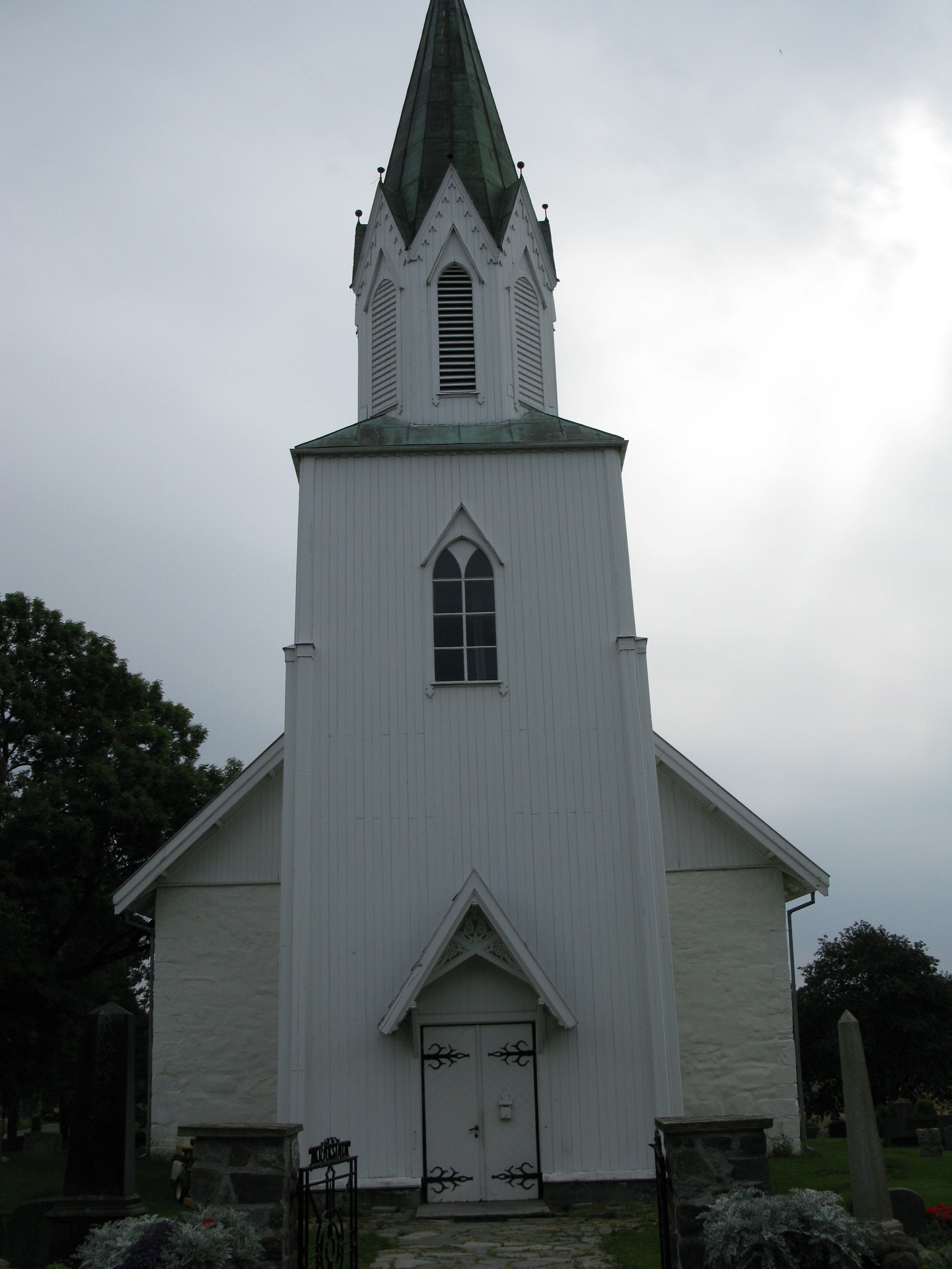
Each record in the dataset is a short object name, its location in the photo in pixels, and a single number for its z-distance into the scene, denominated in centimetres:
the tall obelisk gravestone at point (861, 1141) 961
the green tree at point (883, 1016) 3675
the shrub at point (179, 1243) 766
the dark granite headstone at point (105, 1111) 946
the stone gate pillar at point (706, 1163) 823
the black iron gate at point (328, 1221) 876
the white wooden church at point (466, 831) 1312
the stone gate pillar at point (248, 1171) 839
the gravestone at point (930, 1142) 1892
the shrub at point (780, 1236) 768
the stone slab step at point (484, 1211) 1212
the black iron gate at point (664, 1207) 840
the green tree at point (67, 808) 2303
